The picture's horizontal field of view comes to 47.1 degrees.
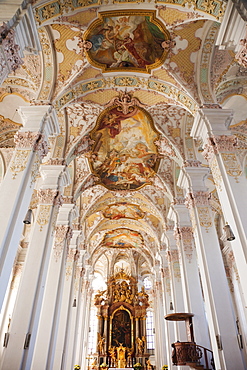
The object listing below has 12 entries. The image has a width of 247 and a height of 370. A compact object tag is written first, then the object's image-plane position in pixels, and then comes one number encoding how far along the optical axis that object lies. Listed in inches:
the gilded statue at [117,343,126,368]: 879.7
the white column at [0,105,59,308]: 223.5
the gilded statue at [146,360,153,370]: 853.1
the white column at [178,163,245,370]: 261.3
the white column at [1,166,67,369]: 260.1
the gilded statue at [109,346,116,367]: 890.3
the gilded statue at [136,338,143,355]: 911.8
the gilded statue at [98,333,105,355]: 907.7
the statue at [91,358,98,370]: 854.5
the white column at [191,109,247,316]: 230.2
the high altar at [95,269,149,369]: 904.9
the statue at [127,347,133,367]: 889.0
